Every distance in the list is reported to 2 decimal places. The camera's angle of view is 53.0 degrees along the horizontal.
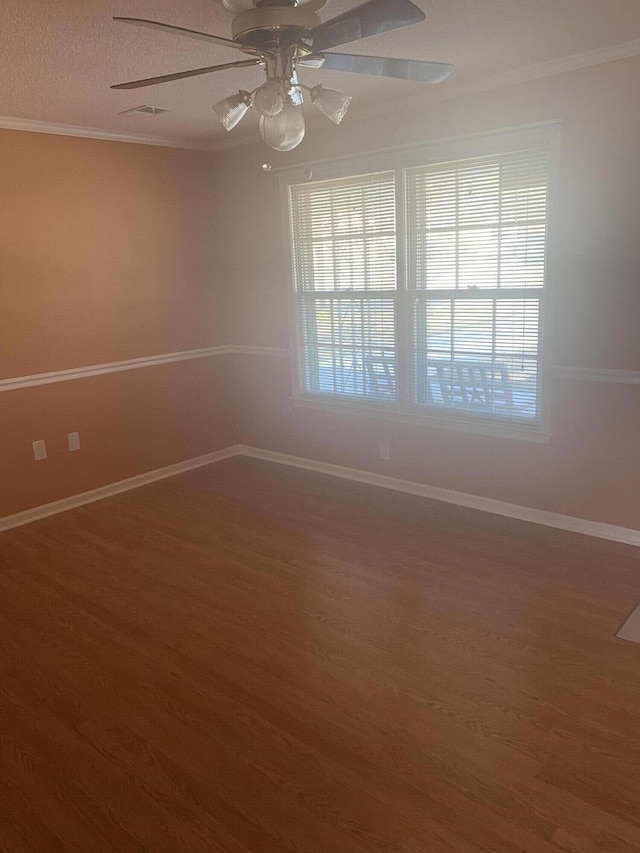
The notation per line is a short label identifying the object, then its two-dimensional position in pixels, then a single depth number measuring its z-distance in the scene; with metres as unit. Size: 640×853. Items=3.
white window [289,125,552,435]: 3.46
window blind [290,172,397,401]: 4.03
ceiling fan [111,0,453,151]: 1.84
